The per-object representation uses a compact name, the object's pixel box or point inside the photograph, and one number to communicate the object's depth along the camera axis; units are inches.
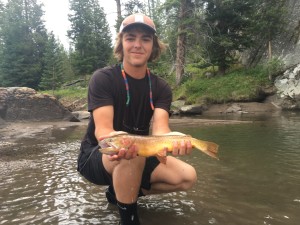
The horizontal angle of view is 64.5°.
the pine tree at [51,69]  934.3
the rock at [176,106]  564.7
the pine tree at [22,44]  982.7
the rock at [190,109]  557.9
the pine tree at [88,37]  963.9
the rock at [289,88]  539.7
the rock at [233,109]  559.4
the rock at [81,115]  515.1
